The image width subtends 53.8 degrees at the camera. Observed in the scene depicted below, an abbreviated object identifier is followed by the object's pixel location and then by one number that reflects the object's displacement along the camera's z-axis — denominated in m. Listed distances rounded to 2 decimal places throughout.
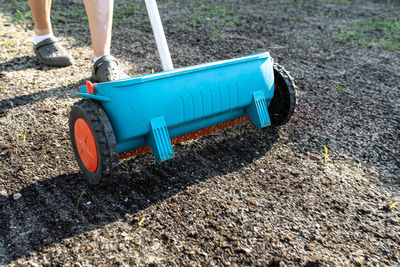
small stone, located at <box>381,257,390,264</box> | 1.28
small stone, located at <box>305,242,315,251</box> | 1.32
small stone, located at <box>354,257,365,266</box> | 1.27
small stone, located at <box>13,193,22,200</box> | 1.51
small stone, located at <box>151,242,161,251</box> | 1.31
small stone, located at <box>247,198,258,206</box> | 1.52
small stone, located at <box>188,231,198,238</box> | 1.36
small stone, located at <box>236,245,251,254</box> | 1.30
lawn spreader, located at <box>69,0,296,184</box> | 1.44
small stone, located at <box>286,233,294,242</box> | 1.36
